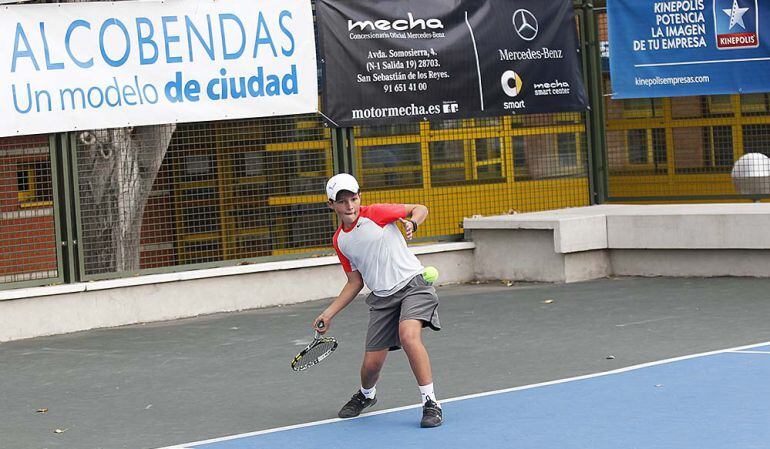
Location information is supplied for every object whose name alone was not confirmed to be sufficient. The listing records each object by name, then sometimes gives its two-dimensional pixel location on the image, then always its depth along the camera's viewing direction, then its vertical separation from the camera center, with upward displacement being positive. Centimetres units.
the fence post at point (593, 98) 1705 +119
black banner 1514 +166
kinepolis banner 1587 +168
